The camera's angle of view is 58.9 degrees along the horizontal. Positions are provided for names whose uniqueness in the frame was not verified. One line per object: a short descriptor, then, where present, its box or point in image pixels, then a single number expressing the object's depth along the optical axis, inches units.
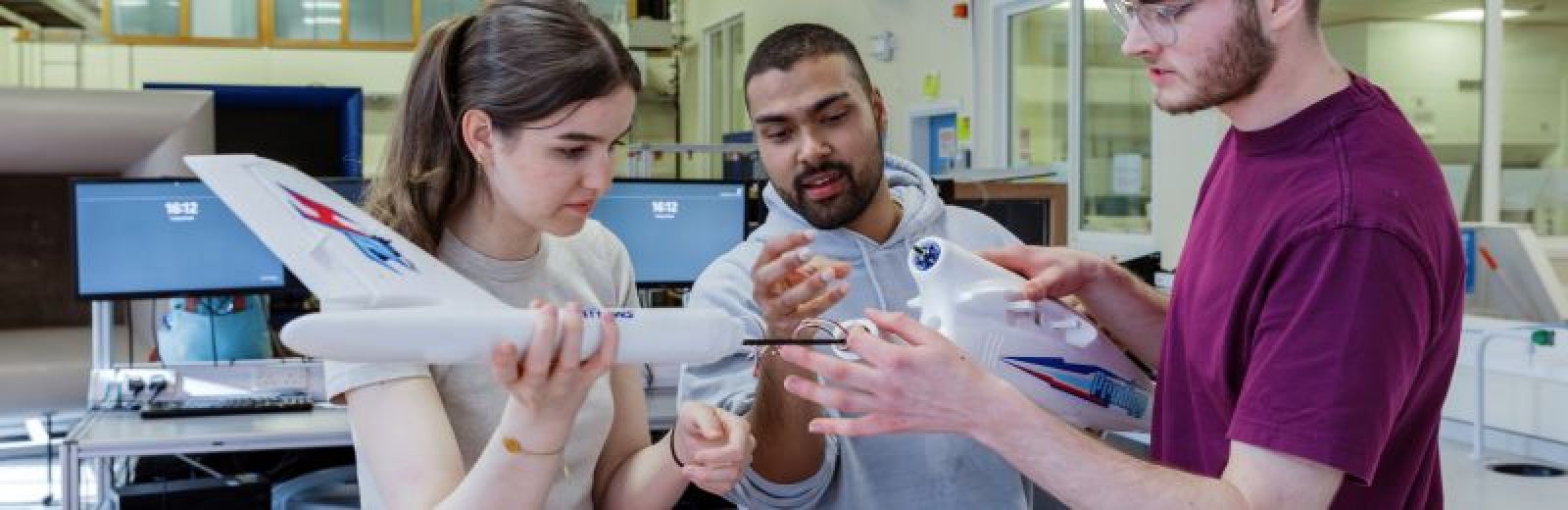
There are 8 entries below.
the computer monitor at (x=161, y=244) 129.5
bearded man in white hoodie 64.6
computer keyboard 129.7
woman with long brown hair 47.6
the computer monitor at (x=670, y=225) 149.7
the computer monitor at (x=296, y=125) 150.3
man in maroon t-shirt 42.4
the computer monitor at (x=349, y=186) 138.3
